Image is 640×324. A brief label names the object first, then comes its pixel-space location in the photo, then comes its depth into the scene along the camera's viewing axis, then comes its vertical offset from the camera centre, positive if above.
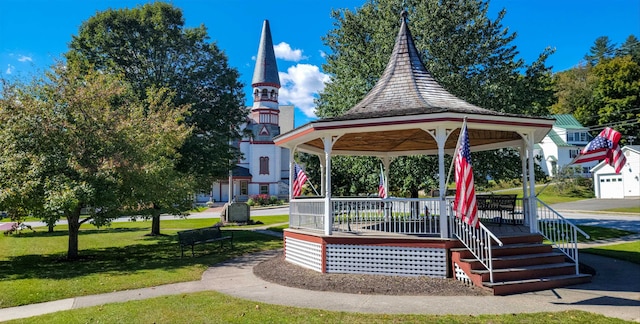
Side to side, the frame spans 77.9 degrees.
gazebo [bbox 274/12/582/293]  9.29 -0.50
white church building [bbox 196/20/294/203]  58.72 +5.86
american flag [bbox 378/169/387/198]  15.94 -0.13
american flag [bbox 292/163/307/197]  13.43 +0.18
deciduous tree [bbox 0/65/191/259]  11.19 +1.09
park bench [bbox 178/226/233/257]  13.54 -1.80
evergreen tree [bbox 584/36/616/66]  88.56 +30.72
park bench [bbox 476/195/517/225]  12.16 -0.55
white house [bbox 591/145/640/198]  41.38 +0.56
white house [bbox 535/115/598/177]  55.10 +6.14
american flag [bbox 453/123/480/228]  8.07 -0.11
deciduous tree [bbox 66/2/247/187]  20.92 +6.68
